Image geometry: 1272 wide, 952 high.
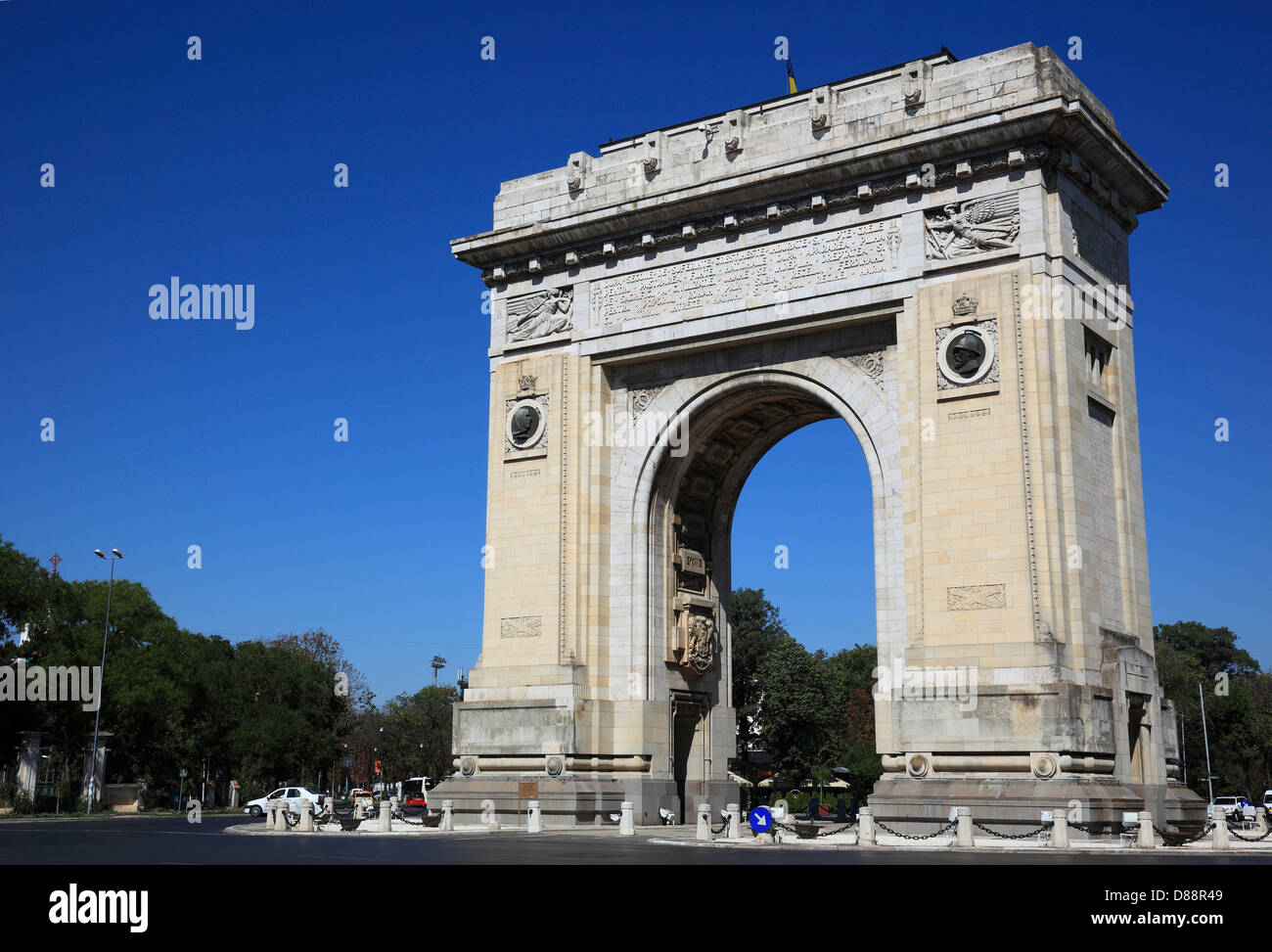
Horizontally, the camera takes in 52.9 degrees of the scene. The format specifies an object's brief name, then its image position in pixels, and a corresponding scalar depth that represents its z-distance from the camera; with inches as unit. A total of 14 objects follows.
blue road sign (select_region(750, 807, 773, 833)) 959.0
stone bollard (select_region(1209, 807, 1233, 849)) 873.5
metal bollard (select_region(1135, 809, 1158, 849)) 878.2
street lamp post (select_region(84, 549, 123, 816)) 2103.8
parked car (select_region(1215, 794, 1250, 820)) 1417.0
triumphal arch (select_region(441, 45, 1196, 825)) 1025.5
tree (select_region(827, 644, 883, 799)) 2662.4
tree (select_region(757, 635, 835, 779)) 2603.3
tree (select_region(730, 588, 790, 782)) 2706.7
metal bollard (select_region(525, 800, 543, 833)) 1107.9
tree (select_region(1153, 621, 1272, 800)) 3102.9
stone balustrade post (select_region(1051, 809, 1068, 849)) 888.9
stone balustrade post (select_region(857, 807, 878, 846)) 948.6
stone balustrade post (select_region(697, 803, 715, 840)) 1014.3
